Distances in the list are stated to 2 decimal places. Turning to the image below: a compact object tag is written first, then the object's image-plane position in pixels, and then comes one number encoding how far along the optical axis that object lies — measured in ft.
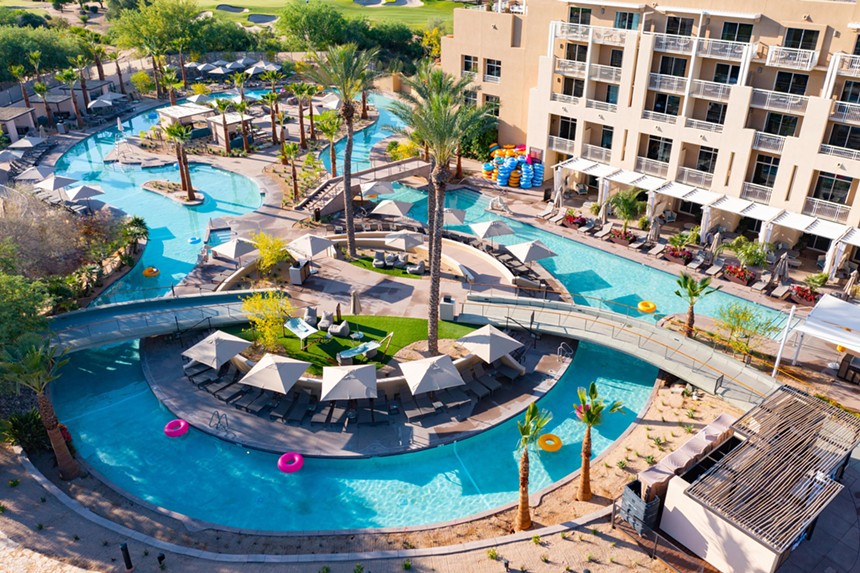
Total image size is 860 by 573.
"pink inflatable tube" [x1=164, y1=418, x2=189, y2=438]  84.79
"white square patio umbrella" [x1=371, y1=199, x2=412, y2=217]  139.03
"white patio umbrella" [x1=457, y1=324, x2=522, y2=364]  90.99
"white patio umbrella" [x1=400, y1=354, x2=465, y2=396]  85.71
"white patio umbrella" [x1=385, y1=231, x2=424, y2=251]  122.21
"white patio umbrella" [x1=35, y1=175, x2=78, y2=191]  147.84
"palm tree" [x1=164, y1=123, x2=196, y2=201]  149.79
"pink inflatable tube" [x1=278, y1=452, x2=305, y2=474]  79.56
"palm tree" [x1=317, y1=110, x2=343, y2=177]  148.36
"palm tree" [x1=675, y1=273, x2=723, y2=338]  95.50
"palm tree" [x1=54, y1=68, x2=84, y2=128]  206.18
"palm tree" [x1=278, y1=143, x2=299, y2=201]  155.53
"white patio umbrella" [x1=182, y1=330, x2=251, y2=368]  89.92
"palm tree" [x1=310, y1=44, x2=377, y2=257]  116.88
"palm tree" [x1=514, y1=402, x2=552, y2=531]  64.80
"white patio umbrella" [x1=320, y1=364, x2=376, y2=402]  83.76
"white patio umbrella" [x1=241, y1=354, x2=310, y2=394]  84.95
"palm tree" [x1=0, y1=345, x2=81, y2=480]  70.69
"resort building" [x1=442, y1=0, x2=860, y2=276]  117.50
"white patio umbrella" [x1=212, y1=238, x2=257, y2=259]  118.21
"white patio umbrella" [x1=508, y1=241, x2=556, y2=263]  117.60
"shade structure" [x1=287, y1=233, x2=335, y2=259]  117.70
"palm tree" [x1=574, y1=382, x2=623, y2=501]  68.69
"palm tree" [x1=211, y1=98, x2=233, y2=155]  176.96
